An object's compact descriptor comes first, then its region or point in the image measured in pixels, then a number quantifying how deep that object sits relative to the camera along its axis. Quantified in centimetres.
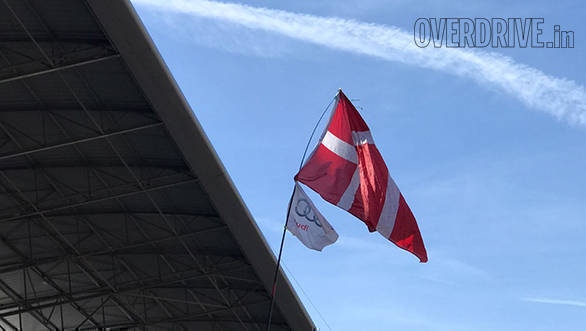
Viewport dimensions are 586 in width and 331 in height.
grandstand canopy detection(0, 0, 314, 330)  2353
